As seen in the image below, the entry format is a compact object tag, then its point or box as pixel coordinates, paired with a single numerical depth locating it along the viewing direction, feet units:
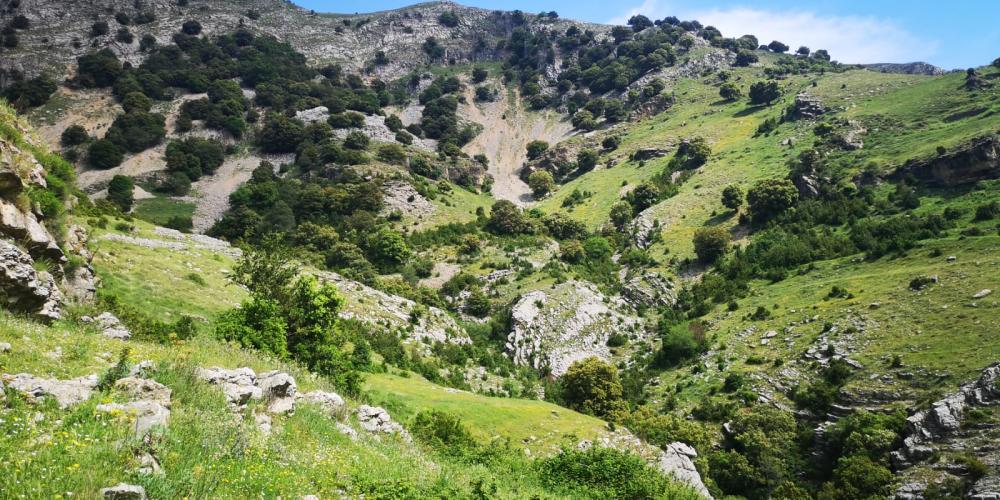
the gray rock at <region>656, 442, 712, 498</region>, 73.93
